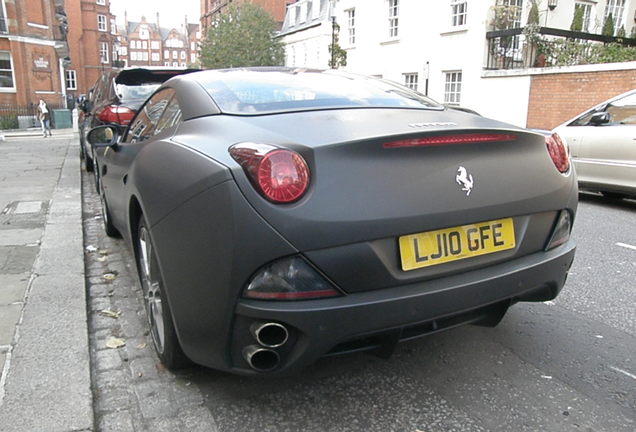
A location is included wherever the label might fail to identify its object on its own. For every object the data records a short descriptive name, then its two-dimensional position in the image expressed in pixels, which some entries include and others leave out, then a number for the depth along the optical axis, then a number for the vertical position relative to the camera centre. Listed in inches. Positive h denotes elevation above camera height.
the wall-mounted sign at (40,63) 1134.4 +68.5
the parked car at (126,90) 247.4 +2.8
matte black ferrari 74.0 -19.2
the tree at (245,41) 1577.3 +168.9
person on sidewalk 848.3 -38.5
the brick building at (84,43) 2107.5 +211.0
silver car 274.2 -23.0
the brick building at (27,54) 1077.8 +84.9
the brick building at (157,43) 4997.5 +506.9
